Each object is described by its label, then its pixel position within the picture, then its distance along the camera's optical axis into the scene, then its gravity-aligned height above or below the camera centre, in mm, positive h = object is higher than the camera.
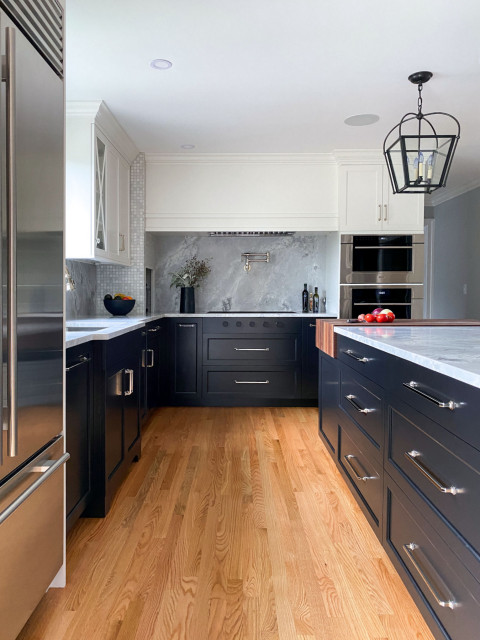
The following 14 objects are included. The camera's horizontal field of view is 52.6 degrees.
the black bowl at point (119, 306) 3949 +15
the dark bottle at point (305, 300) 4961 +93
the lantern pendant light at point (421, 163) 2459 +765
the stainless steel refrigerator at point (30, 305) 1203 +7
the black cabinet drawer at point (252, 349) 4508 -374
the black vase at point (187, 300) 4840 +83
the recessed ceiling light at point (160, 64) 2797 +1425
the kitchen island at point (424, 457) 1183 -473
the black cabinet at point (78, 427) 1891 -500
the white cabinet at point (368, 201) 4488 +1008
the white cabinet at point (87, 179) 3406 +920
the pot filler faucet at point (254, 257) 5133 +547
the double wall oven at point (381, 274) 4484 +329
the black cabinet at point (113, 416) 2211 -546
